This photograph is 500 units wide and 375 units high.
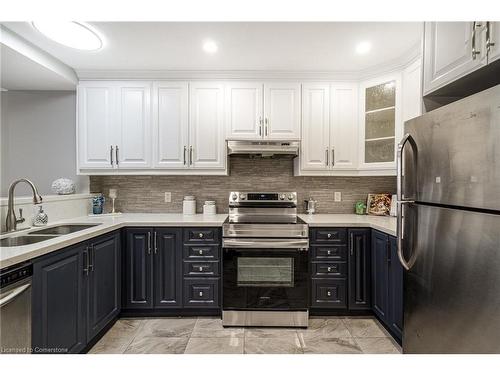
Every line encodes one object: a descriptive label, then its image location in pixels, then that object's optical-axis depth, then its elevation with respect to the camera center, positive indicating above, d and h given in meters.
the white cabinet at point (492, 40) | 0.96 +0.55
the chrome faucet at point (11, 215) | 1.75 -0.21
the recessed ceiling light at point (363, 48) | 2.15 +1.17
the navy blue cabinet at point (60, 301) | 1.38 -0.68
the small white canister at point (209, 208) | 2.84 -0.25
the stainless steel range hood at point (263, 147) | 2.56 +0.38
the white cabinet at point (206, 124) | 2.69 +0.63
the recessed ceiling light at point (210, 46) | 2.13 +1.16
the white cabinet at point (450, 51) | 1.07 +0.63
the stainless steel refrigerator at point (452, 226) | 0.84 -0.15
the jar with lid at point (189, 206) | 2.85 -0.23
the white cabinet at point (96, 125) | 2.67 +0.61
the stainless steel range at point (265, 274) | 2.25 -0.77
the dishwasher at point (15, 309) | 1.18 -0.59
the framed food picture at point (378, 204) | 2.78 -0.19
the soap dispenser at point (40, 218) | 2.05 -0.27
